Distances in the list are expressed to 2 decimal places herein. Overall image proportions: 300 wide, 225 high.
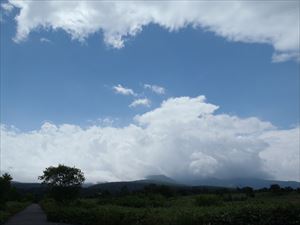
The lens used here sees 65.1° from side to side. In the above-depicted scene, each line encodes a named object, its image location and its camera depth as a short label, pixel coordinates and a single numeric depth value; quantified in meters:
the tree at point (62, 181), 26.57
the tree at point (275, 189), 40.93
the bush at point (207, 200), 24.82
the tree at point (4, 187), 24.07
